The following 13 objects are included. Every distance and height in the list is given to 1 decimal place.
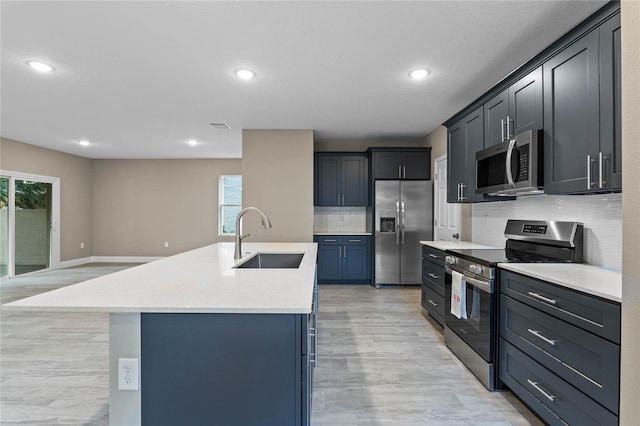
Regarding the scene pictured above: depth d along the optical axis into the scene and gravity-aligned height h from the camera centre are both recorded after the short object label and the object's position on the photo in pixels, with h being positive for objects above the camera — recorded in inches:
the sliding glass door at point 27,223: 223.3 -7.7
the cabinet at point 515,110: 90.2 +32.9
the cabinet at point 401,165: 209.5 +32.5
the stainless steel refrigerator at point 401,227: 204.5 -8.0
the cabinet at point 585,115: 65.9 +23.3
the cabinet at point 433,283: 127.1 -28.8
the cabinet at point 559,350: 55.0 -27.5
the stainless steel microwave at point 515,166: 88.4 +14.9
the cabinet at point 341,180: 220.5 +23.7
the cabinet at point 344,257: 212.7 -28.3
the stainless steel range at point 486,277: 88.0 -18.8
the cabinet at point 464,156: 122.1 +24.8
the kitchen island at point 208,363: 48.1 -22.6
